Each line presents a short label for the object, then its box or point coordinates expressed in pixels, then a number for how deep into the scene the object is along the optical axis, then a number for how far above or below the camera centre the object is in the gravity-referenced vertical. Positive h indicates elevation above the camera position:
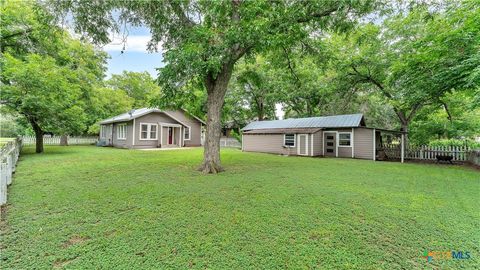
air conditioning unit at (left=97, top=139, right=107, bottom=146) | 21.47 -0.36
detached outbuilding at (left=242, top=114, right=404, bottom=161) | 13.84 +0.21
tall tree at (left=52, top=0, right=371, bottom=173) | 6.48 +3.89
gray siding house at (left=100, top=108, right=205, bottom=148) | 18.31 +0.87
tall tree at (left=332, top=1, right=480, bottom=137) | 7.88 +4.20
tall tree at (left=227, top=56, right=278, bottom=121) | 23.08 +4.91
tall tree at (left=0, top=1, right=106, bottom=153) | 10.11 +2.98
